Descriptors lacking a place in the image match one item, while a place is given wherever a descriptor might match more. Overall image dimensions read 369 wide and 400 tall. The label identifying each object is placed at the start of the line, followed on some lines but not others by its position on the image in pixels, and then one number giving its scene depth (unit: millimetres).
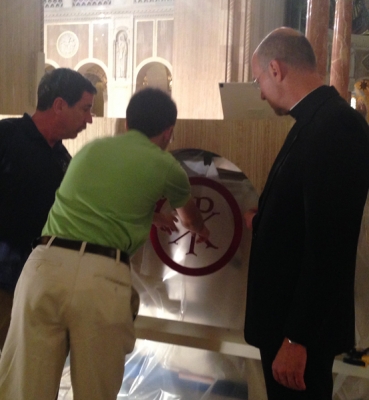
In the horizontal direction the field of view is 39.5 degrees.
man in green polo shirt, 1269
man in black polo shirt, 1531
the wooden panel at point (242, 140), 1590
